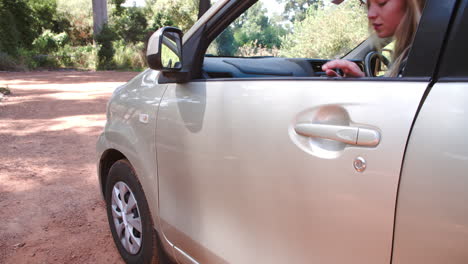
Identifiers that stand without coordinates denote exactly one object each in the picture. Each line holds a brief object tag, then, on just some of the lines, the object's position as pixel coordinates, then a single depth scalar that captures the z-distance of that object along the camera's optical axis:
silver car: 1.06
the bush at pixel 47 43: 23.64
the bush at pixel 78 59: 22.53
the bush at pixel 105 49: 22.12
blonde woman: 1.35
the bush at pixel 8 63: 18.50
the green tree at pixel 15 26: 20.45
